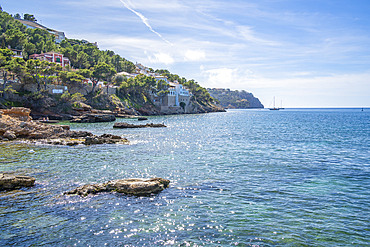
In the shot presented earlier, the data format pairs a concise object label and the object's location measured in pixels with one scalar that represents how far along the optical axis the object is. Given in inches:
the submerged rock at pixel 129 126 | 2090.9
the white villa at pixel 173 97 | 4889.3
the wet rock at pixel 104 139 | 1203.5
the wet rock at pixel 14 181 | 547.2
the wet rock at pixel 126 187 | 532.9
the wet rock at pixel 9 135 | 1237.8
